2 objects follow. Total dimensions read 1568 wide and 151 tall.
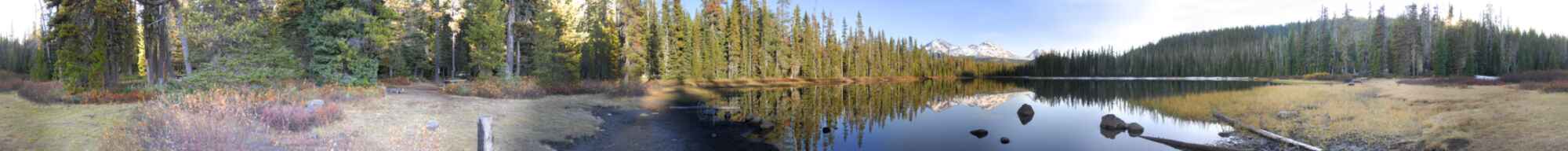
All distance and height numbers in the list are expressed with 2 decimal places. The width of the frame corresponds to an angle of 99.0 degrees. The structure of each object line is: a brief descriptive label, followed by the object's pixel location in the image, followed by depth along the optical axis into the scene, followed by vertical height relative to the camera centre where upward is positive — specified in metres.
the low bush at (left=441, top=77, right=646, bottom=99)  27.20 -0.53
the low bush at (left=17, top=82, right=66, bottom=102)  21.38 -0.34
